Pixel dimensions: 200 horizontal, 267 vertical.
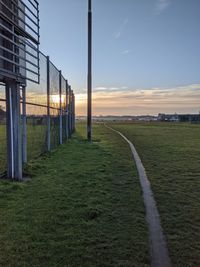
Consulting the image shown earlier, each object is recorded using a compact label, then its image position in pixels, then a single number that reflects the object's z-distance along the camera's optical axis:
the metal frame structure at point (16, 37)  3.49
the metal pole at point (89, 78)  10.74
